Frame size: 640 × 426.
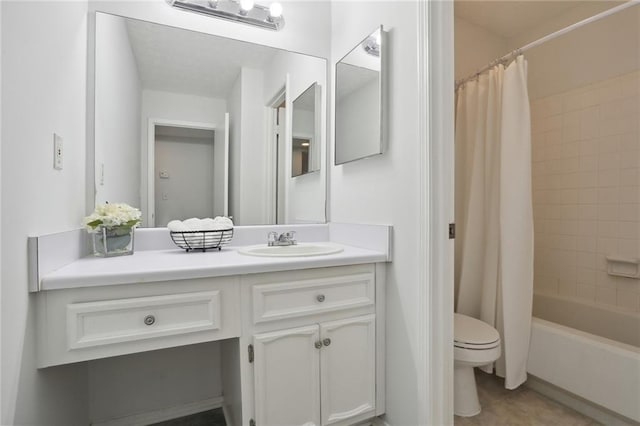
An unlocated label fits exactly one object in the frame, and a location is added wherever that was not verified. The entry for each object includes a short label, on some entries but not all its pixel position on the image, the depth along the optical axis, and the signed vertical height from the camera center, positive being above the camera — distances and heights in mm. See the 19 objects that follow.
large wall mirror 1487 +458
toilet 1516 -681
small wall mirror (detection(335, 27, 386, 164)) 1459 +568
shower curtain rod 1561 +961
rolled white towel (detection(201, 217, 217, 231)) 1473 -50
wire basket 1440 -116
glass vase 1267 -109
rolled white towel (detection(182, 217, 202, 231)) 1453 -49
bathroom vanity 942 -362
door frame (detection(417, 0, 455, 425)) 1207 +59
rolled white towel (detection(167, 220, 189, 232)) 1439 -57
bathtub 1419 -734
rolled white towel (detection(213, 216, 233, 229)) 1533 -41
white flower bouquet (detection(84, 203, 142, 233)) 1232 -17
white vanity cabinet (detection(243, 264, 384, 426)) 1171 -520
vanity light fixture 1599 +1061
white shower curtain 1764 +31
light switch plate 1015 +201
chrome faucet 1656 -133
